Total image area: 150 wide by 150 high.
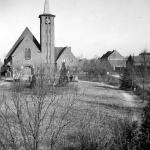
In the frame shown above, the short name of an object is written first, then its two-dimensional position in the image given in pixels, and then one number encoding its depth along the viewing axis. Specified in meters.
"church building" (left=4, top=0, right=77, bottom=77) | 47.75
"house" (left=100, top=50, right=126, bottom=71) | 77.25
